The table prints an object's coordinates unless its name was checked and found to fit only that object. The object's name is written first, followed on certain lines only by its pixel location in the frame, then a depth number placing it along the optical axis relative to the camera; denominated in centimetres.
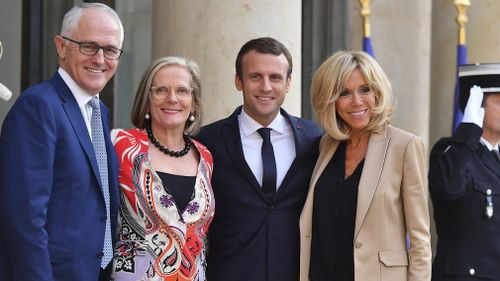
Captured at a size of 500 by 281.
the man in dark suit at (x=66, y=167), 695
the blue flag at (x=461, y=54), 1516
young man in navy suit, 849
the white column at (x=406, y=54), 1704
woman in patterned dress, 789
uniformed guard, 914
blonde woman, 812
